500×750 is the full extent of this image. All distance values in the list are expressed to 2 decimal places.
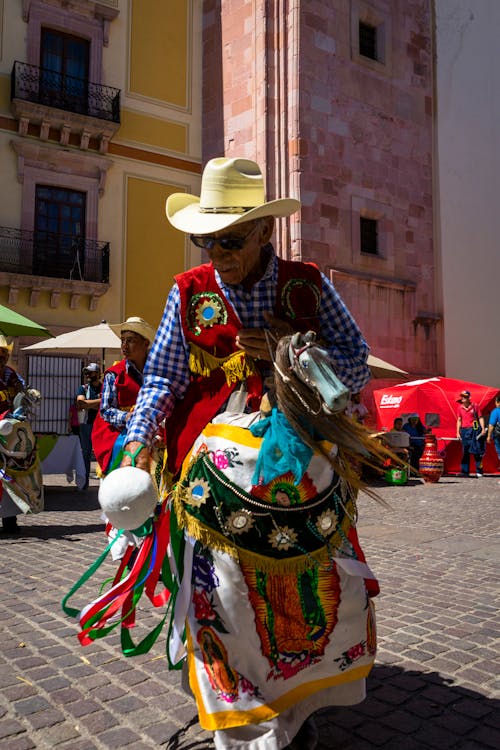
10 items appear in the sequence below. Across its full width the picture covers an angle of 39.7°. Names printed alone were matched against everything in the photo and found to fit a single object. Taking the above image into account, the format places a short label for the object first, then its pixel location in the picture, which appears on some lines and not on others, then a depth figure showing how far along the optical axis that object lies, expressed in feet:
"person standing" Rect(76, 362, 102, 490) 37.88
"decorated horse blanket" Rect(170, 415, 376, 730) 7.22
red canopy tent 50.44
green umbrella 30.27
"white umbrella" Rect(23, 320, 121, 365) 35.19
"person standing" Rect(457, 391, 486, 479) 47.39
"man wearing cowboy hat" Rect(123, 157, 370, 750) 7.95
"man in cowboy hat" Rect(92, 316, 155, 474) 17.40
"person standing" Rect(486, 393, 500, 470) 45.19
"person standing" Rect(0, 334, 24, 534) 22.85
